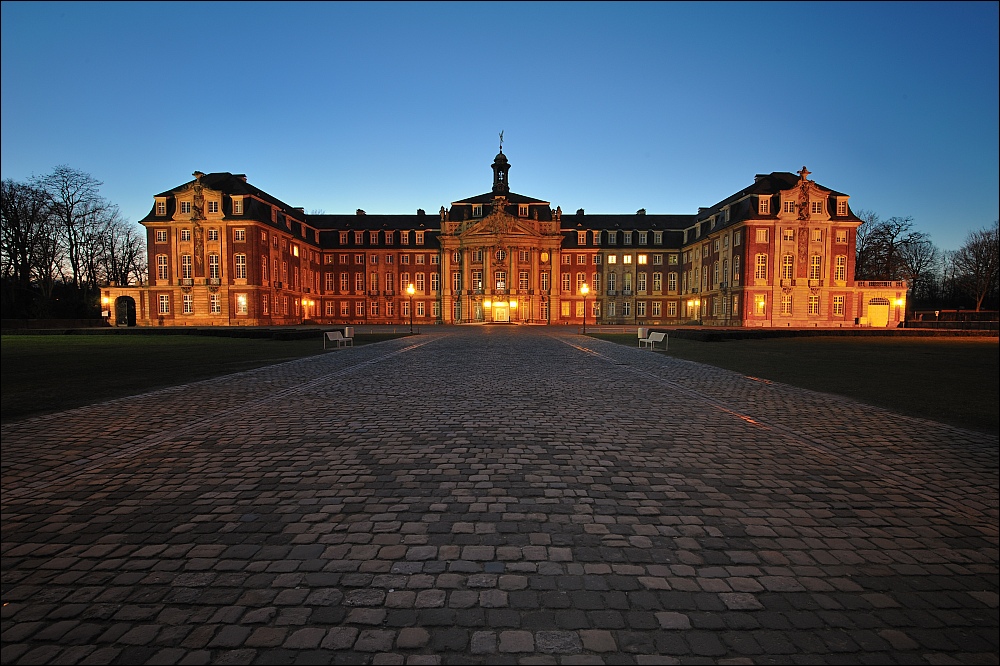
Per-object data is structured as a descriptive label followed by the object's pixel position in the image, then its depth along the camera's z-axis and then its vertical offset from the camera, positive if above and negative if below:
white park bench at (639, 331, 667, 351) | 21.19 -1.12
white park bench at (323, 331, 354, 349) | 22.24 -1.45
